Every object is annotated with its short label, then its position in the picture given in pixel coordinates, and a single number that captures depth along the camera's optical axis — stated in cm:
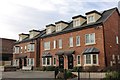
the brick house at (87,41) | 1619
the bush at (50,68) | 1898
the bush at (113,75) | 1024
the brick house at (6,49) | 3271
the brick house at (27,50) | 2369
